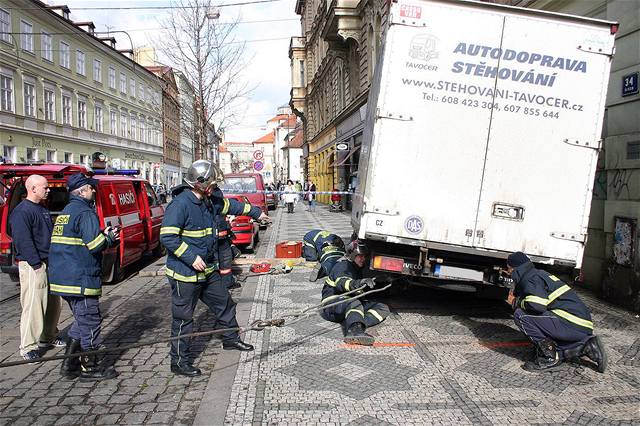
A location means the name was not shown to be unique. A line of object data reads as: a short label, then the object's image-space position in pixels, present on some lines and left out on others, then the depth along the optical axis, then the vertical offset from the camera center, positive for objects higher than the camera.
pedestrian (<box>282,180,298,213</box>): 25.31 -1.89
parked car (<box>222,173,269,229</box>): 13.90 -0.76
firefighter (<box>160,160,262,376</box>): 4.43 -0.86
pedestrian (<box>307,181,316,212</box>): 27.22 -2.27
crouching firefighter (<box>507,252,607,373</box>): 4.62 -1.33
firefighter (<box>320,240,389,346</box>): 5.62 -1.60
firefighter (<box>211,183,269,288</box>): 5.22 -0.58
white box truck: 5.25 +0.50
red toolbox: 10.73 -1.90
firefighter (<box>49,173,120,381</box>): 4.40 -1.06
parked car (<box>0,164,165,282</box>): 7.72 -1.04
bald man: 4.91 -1.11
